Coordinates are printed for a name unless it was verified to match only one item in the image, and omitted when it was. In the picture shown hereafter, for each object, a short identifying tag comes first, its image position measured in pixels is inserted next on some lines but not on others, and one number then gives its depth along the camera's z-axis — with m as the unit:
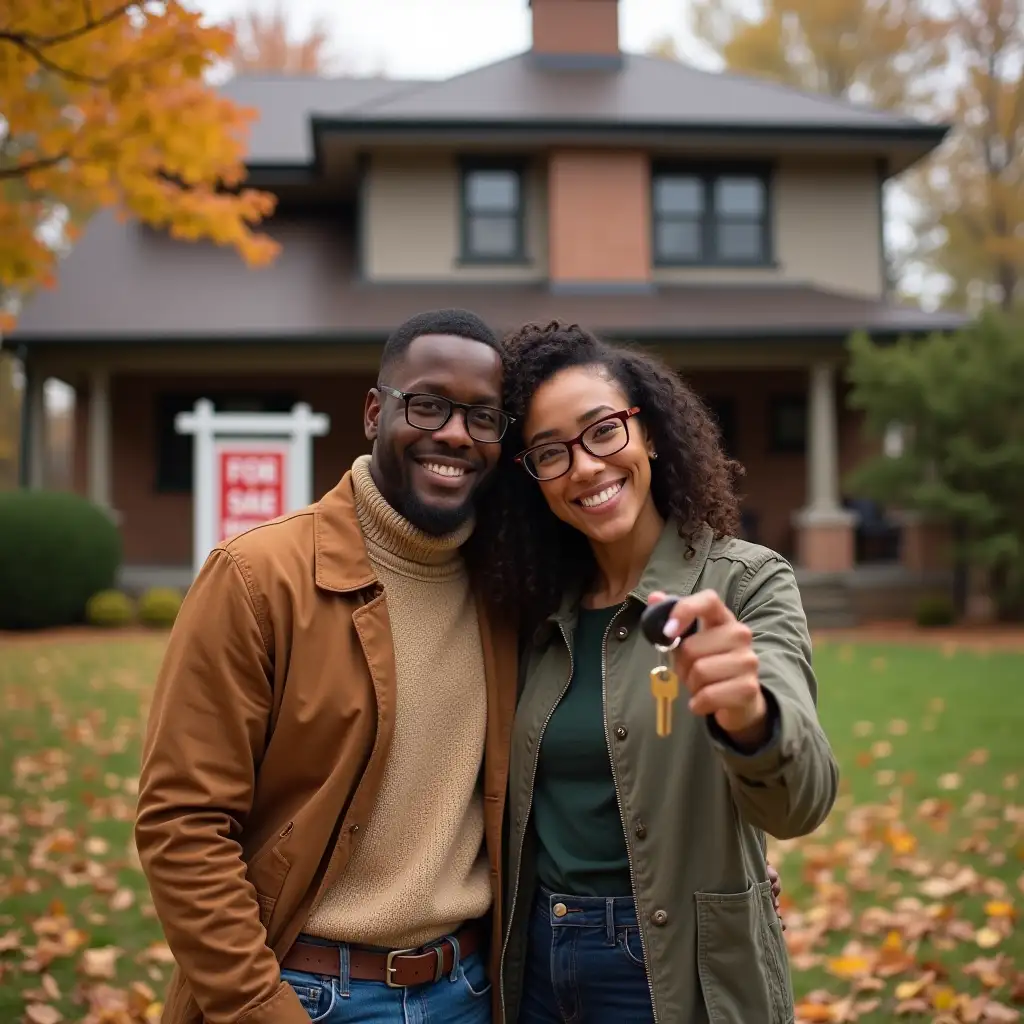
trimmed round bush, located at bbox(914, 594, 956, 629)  15.58
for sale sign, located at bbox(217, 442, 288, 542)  6.84
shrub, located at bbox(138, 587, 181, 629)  15.35
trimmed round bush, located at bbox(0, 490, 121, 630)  14.98
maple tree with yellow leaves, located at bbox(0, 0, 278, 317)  6.09
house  17.28
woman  2.15
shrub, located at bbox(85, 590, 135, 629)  15.20
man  2.09
